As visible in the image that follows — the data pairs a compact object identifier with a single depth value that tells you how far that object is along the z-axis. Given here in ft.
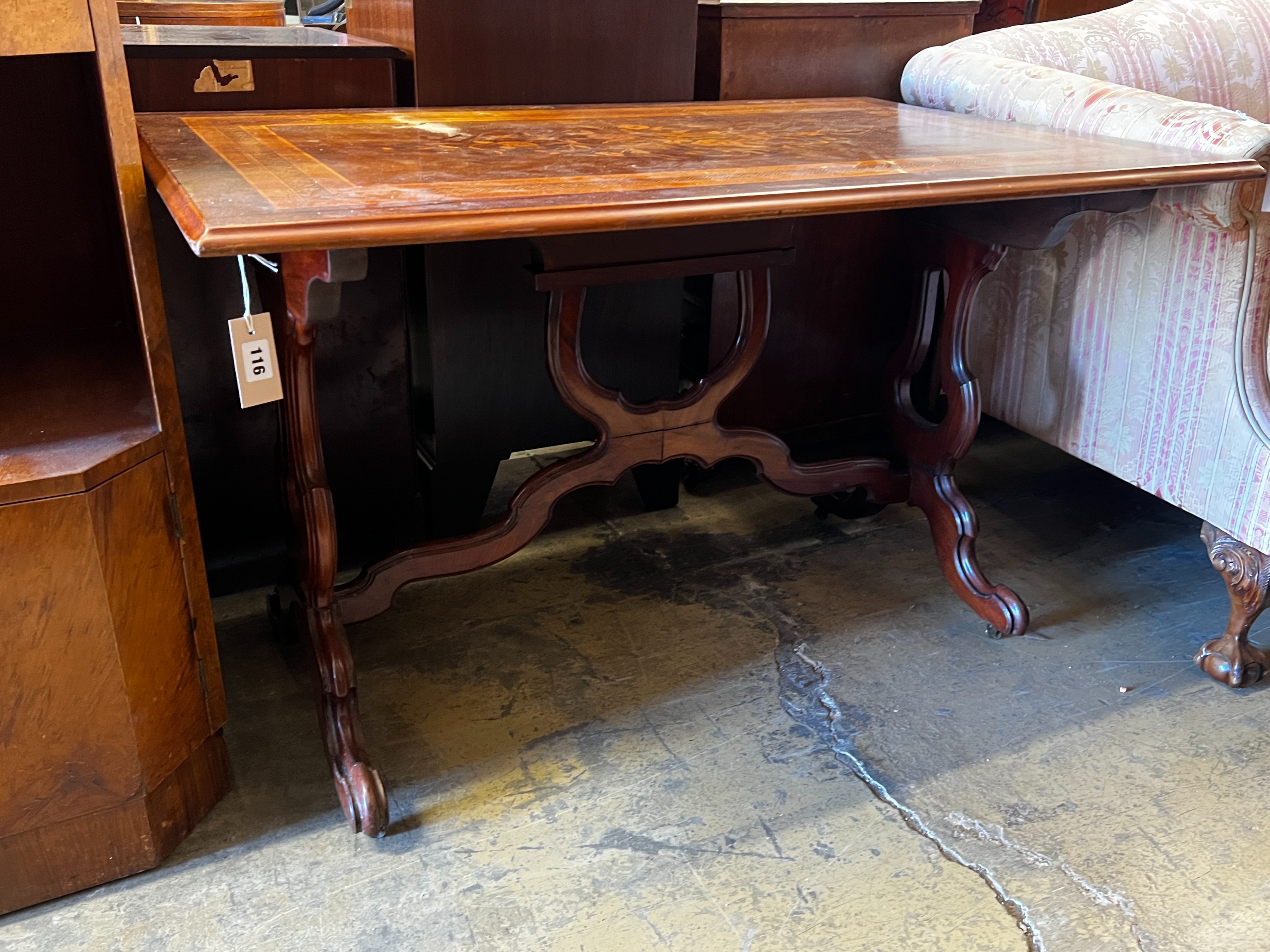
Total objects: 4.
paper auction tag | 4.45
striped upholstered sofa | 5.66
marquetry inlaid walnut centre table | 3.84
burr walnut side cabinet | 3.99
